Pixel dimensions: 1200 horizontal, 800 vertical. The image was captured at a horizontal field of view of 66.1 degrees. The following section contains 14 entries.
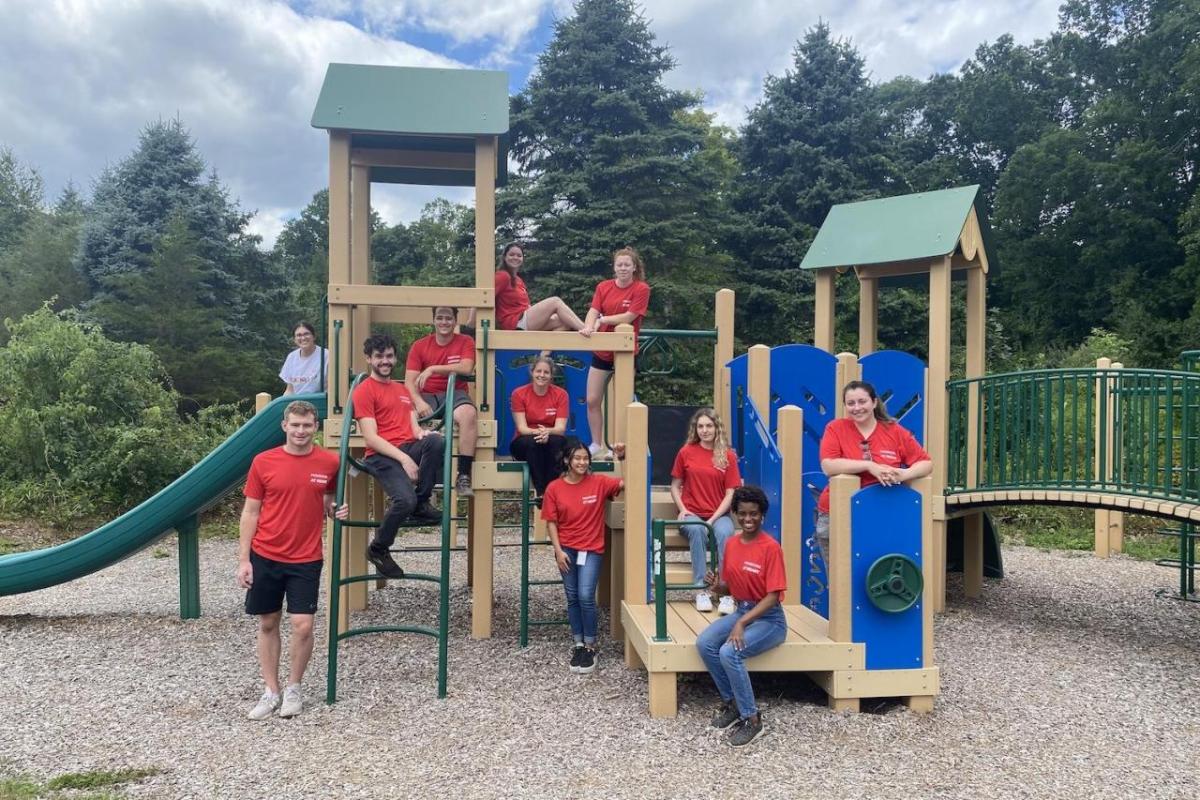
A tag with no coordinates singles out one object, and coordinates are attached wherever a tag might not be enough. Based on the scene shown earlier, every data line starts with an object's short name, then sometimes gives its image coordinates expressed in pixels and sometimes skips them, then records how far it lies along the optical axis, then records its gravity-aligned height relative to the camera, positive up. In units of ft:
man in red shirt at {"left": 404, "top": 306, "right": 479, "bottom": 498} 21.65 +0.91
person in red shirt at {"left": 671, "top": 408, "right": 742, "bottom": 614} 19.74 -1.51
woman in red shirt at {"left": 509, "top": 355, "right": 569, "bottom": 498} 21.72 -0.44
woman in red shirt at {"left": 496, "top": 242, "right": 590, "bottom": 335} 23.59 +2.51
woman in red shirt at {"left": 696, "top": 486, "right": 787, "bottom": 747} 15.52 -3.70
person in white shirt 26.63 +1.09
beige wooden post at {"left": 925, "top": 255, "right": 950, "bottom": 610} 26.27 +0.47
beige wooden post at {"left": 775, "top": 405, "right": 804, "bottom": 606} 18.01 -1.62
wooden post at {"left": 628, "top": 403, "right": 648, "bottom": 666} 18.40 -1.91
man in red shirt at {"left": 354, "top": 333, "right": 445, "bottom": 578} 18.40 -0.95
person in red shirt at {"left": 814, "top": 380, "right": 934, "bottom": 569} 16.80 -0.70
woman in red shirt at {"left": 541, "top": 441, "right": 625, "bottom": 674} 19.45 -2.74
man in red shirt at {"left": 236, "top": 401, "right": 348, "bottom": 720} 15.88 -2.24
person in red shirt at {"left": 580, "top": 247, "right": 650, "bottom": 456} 23.65 +2.48
